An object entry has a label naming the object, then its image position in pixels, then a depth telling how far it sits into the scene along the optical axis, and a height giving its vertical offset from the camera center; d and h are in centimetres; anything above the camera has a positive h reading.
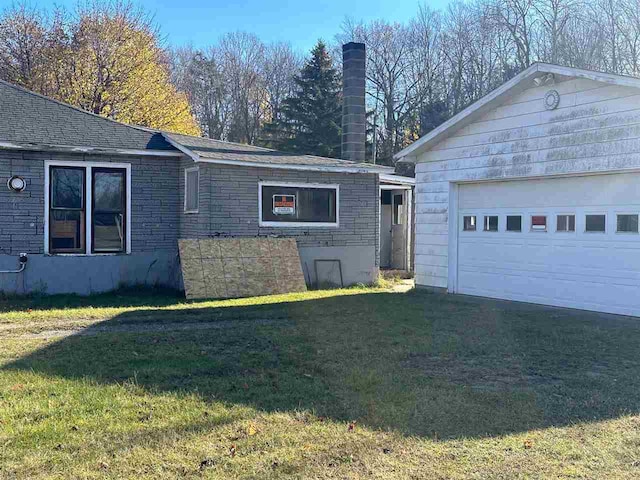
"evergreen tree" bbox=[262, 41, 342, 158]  3416 +680
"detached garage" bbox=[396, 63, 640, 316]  934 +65
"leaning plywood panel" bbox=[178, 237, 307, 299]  1176 -79
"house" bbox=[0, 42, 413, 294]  1144 +57
